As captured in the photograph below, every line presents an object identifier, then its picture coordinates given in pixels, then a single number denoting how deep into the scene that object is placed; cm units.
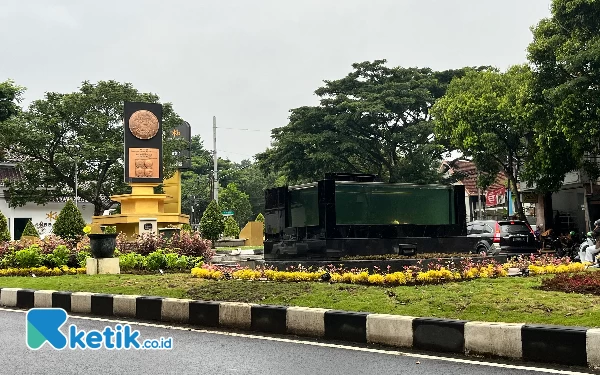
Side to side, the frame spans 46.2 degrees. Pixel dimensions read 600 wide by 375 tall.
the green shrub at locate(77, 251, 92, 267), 1712
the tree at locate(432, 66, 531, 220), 2858
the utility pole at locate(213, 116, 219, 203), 5103
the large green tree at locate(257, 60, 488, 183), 4091
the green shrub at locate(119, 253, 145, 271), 1641
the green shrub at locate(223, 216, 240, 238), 4728
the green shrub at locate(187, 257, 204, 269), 1652
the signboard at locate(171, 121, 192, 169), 4603
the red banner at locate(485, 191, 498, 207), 4791
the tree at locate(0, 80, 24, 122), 4878
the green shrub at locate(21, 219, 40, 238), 3770
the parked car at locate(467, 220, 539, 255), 2373
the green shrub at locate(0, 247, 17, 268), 1717
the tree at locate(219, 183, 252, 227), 6875
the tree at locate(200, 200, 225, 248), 3694
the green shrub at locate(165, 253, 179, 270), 1611
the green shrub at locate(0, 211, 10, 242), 3107
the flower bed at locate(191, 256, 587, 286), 1030
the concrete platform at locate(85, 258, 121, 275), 1544
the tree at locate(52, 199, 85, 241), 3308
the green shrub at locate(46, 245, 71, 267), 1684
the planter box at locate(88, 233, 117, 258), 1539
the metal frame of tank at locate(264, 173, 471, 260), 1333
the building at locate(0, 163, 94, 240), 5046
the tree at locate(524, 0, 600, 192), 2183
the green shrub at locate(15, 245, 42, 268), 1659
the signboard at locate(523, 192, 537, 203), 3528
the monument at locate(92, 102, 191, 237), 3167
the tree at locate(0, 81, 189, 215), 4109
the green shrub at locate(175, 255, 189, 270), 1619
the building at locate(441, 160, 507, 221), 4762
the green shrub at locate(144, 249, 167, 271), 1599
